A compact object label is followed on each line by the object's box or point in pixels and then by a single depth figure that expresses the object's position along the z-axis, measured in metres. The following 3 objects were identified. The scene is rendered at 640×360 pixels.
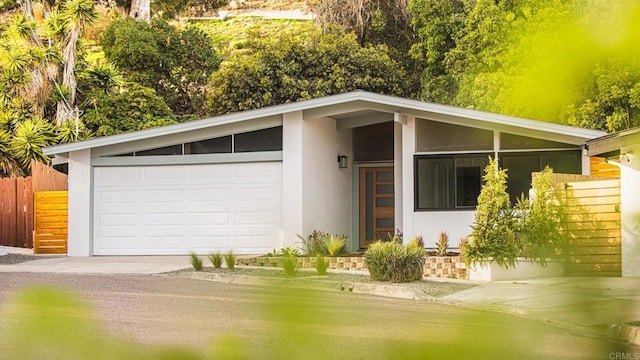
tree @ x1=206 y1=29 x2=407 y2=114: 36.16
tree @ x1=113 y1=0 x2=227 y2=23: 45.25
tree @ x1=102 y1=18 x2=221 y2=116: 40.69
